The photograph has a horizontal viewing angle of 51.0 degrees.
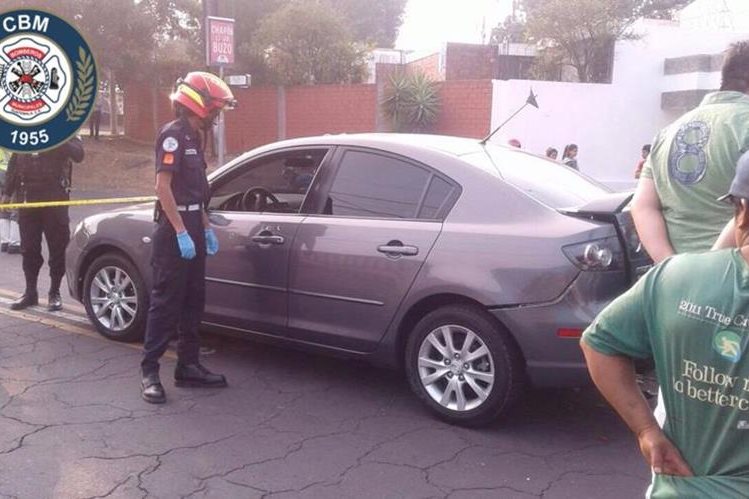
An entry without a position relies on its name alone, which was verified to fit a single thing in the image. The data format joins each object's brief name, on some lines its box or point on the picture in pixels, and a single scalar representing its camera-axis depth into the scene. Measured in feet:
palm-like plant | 61.93
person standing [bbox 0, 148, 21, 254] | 31.32
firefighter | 14.96
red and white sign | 43.78
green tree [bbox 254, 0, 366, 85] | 72.28
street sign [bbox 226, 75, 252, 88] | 44.04
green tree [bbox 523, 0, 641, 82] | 64.49
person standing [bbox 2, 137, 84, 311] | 21.74
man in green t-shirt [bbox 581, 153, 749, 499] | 5.41
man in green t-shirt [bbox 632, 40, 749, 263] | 9.28
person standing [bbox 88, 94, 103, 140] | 83.56
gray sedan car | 13.23
